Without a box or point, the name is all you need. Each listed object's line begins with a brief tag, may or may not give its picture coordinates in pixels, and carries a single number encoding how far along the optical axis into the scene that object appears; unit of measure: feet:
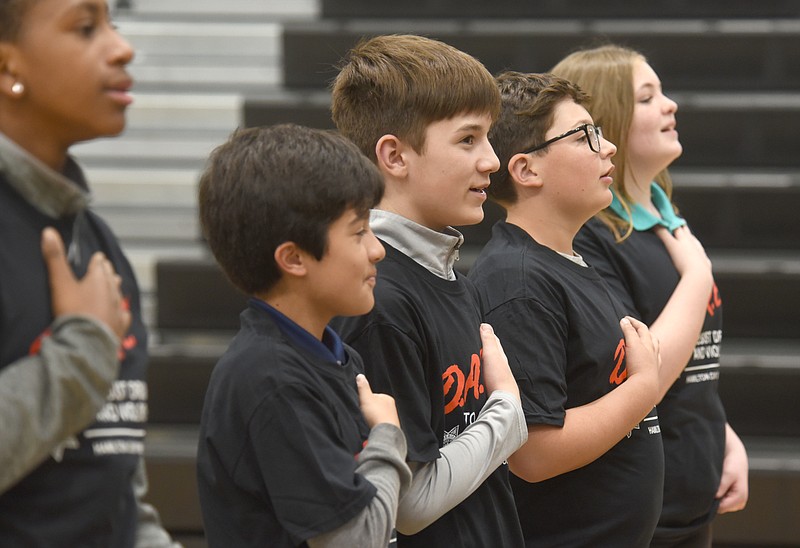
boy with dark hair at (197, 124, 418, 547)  15.32
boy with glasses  16.55
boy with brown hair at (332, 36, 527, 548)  15.94
